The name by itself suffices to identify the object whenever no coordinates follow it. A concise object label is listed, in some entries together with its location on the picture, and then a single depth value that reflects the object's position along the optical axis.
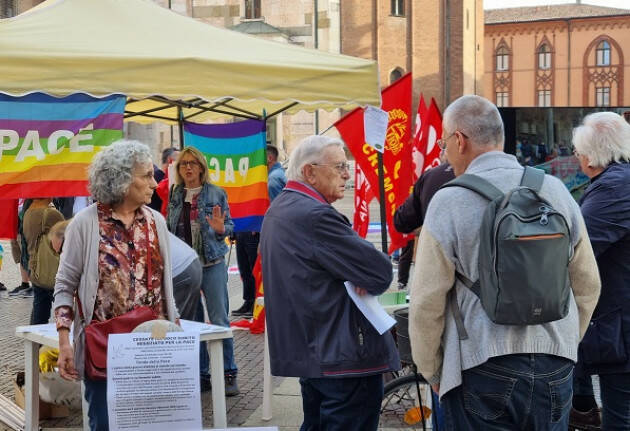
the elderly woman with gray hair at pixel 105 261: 3.94
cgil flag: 7.30
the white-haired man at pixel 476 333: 2.94
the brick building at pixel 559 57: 78.81
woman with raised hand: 6.70
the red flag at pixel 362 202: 8.03
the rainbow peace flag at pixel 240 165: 7.89
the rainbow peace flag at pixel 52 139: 5.25
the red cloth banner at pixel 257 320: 8.23
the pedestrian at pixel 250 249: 9.78
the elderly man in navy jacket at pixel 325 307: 3.65
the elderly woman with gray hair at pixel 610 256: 4.17
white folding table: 4.40
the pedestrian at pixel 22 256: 8.47
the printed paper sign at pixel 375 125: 6.38
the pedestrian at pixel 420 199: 5.89
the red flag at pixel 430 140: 9.64
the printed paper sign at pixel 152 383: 3.81
